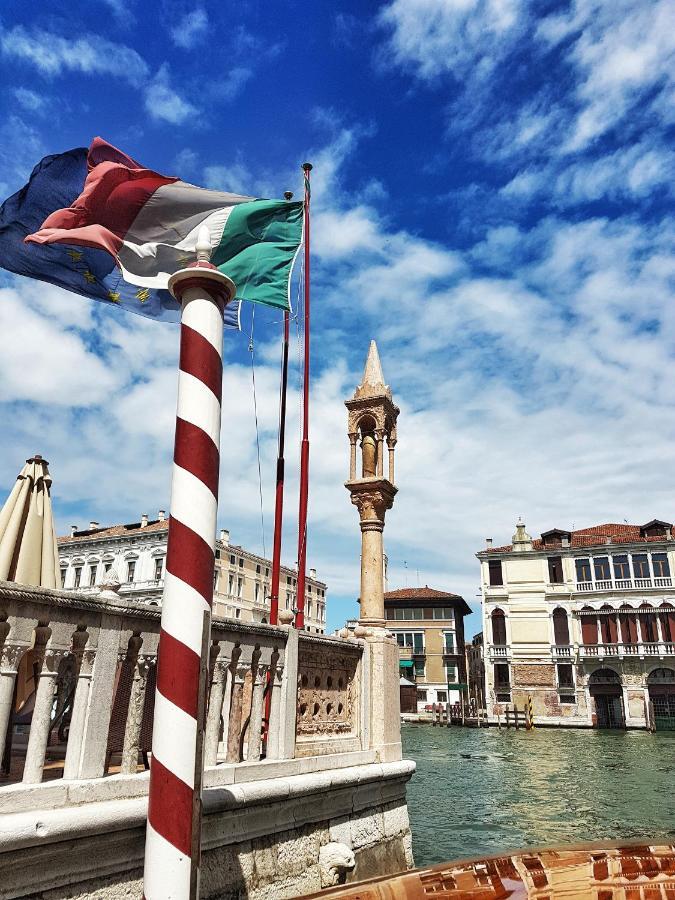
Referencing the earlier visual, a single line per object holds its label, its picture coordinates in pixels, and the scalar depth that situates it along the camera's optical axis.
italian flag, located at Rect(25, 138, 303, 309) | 7.32
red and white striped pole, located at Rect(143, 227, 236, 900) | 2.86
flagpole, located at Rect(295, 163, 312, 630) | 7.63
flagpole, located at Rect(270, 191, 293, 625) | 6.97
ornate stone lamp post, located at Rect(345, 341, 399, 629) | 7.89
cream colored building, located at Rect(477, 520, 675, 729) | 43.75
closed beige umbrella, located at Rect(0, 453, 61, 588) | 5.25
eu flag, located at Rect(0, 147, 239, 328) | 7.46
